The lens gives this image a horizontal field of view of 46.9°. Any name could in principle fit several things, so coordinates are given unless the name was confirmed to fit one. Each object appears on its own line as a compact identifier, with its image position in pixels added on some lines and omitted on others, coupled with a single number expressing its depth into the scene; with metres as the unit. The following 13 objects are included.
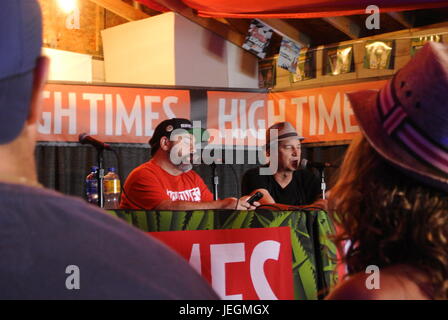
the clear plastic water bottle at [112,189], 4.81
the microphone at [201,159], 4.09
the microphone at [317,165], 3.91
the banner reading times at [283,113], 5.78
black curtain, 5.27
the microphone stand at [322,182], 4.01
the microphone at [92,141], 3.87
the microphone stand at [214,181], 4.08
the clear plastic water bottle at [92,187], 4.66
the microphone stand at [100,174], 3.99
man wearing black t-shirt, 4.31
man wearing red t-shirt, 3.65
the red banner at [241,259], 2.35
